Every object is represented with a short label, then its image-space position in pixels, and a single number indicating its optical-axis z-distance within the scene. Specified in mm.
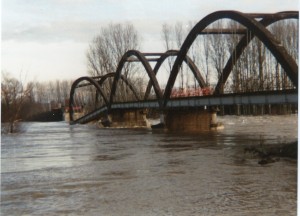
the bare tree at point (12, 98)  42094
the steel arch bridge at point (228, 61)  39738
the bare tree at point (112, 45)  85000
